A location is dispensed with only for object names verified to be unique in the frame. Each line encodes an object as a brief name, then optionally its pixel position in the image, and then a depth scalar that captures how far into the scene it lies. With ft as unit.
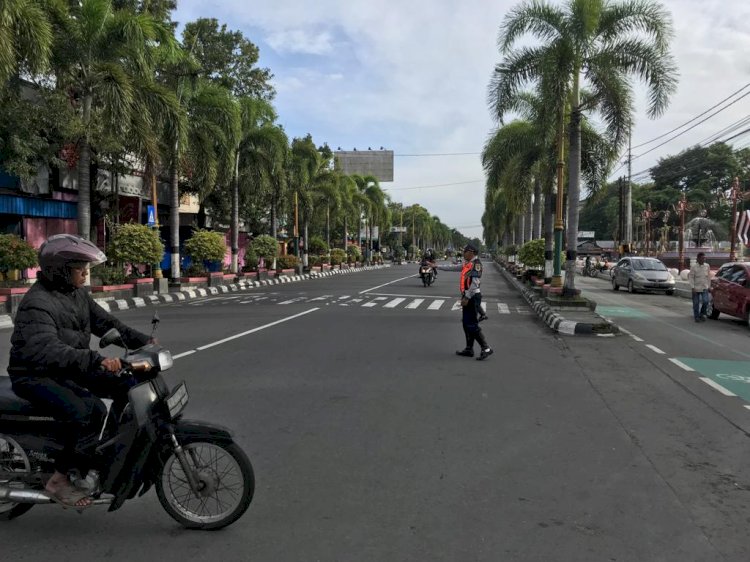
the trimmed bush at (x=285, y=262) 121.90
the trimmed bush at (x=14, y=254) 49.55
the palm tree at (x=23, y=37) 39.24
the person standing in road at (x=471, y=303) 29.37
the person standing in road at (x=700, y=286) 46.24
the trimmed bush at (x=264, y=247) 106.73
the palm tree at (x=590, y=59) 50.57
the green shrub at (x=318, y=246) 165.89
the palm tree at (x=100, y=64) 53.98
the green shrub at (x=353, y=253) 201.46
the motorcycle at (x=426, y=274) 92.22
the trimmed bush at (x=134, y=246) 63.93
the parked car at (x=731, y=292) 44.01
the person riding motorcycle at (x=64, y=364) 10.57
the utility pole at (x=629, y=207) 131.44
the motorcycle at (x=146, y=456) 10.64
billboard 140.87
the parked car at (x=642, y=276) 79.92
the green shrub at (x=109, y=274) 63.46
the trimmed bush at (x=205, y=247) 83.05
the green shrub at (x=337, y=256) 171.01
